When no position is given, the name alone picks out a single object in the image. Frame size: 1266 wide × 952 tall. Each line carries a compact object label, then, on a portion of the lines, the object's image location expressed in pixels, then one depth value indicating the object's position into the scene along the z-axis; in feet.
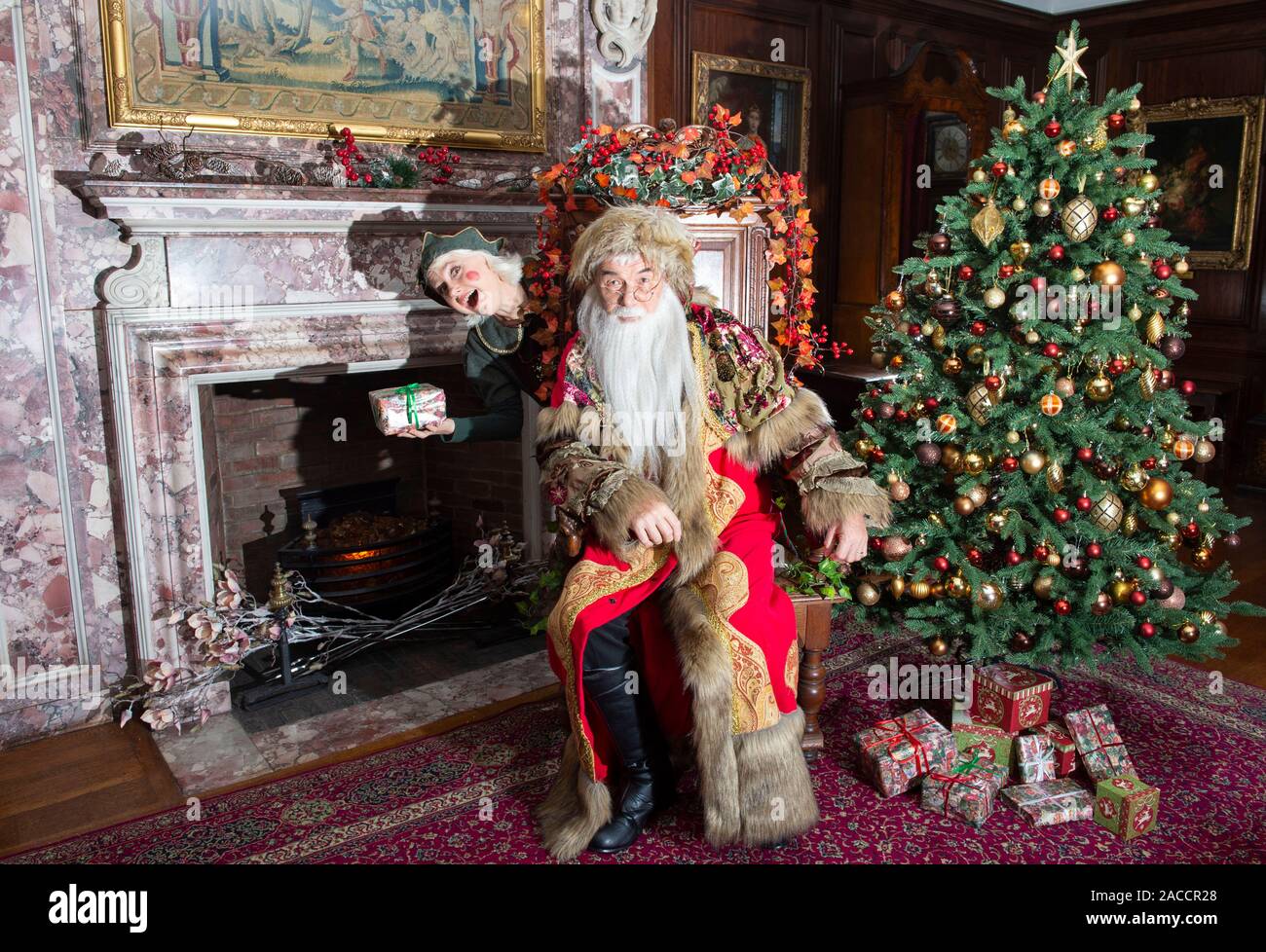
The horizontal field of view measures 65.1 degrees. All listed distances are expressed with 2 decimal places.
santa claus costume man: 8.13
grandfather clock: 17.89
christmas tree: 10.19
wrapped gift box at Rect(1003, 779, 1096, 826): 8.94
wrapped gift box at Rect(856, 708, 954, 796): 9.34
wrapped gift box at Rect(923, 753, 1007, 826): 8.90
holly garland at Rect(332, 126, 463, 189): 11.54
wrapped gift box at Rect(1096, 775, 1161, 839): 8.63
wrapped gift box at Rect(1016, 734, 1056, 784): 9.53
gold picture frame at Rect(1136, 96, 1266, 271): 19.93
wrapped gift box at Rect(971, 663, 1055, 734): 10.02
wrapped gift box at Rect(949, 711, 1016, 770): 9.65
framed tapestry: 10.48
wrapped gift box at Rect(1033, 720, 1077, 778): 9.70
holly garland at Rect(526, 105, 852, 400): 10.71
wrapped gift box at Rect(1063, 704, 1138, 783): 9.38
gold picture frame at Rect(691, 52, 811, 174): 16.62
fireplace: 10.52
